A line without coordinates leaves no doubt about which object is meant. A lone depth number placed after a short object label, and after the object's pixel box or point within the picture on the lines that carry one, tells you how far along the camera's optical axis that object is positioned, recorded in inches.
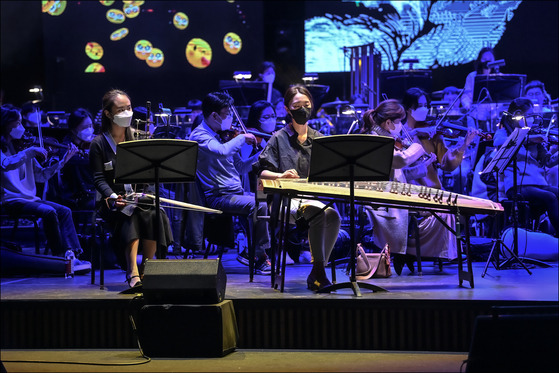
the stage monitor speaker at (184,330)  272.2
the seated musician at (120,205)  328.0
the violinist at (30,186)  416.3
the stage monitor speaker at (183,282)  272.6
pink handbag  362.2
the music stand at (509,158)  371.8
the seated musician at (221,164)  394.2
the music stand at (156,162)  291.2
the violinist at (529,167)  452.3
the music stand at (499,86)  568.0
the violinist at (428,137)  405.1
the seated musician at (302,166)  321.6
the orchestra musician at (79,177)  451.8
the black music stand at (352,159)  284.3
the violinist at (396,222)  375.0
